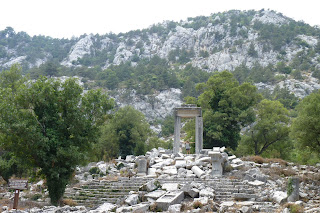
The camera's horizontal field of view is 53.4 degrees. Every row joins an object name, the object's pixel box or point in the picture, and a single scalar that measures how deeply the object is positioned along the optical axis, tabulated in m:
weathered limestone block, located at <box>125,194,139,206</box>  14.48
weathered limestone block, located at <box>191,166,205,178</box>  19.06
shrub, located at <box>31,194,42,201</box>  18.25
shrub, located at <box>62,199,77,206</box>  16.25
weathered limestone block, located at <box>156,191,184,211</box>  13.20
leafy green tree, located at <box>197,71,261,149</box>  31.17
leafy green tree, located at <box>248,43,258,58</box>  97.50
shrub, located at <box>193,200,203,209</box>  12.88
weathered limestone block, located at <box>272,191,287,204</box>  13.50
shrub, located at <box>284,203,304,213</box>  11.43
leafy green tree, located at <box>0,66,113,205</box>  15.08
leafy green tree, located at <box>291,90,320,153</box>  19.28
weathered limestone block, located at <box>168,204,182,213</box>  12.31
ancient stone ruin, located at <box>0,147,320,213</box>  13.23
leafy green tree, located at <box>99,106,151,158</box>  34.31
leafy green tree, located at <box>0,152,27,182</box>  23.37
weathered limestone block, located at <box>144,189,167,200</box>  14.90
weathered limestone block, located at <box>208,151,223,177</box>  19.11
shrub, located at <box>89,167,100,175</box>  22.95
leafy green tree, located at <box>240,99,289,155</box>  32.44
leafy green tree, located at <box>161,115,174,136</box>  60.51
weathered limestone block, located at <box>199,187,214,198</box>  14.57
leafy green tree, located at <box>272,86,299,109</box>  59.91
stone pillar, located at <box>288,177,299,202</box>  13.92
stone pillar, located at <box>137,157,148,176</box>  21.25
